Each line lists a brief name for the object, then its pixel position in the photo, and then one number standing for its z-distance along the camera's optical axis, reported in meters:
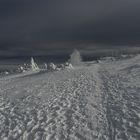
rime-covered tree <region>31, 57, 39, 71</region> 59.96
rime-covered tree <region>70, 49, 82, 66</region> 71.42
